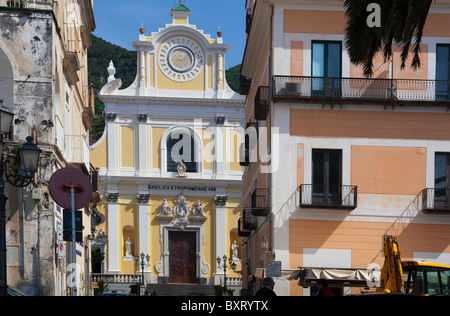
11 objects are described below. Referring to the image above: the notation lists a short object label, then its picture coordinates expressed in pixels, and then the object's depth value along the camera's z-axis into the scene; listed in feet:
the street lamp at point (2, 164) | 40.73
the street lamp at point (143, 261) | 166.22
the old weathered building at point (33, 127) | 70.64
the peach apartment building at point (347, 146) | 81.66
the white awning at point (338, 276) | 73.87
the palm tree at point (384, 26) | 40.81
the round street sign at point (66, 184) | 47.01
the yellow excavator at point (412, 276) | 55.83
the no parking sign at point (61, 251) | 65.97
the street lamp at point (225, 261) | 165.98
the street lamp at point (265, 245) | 84.02
